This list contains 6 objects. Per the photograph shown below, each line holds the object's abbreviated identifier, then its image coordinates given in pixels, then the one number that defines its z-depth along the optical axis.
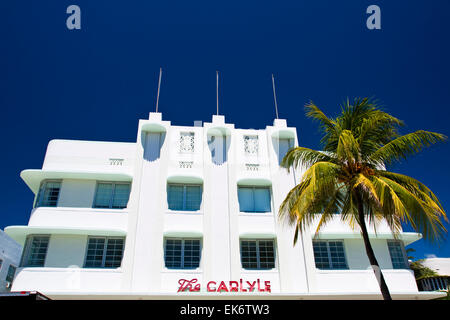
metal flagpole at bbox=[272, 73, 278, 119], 22.58
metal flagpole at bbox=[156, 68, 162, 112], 21.92
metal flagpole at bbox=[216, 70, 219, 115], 22.73
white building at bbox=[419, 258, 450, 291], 27.22
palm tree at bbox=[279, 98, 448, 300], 11.10
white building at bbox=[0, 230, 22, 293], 24.58
